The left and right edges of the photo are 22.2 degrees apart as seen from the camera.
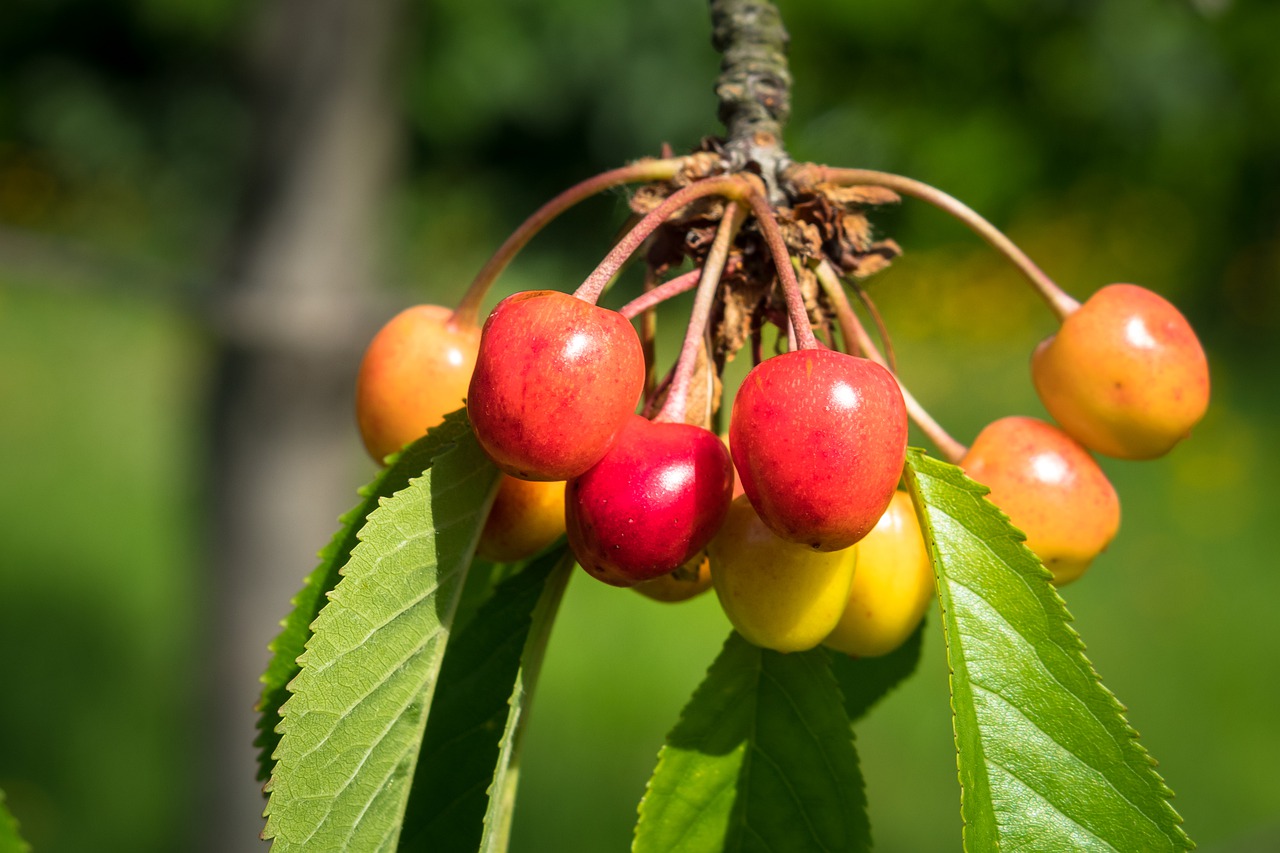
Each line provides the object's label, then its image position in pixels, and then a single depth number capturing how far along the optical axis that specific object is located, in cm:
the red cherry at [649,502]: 37
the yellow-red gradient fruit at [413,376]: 40
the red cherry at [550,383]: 36
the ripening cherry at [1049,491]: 40
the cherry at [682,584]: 39
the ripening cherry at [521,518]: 39
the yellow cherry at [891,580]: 40
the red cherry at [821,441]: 36
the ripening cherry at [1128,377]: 40
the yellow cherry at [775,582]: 38
